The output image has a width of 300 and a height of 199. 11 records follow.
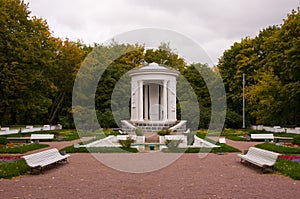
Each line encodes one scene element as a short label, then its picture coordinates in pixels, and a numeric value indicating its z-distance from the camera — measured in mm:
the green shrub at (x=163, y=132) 26797
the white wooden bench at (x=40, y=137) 25297
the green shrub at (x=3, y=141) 21578
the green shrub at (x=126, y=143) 20234
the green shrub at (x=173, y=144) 19094
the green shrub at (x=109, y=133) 30106
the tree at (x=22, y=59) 32531
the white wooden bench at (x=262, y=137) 24969
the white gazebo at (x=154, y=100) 32562
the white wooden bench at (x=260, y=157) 12266
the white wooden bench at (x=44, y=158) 12062
